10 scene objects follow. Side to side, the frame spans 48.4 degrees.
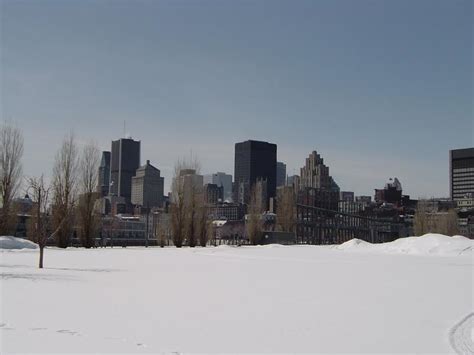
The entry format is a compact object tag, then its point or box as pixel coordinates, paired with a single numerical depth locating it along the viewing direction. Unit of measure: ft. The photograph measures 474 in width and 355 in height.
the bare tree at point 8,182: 134.41
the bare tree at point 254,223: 221.66
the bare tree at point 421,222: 298.35
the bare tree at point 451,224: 316.58
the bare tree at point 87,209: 152.87
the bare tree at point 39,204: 69.23
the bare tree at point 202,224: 189.67
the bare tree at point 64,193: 142.10
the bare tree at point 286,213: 261.03
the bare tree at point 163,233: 210.22
